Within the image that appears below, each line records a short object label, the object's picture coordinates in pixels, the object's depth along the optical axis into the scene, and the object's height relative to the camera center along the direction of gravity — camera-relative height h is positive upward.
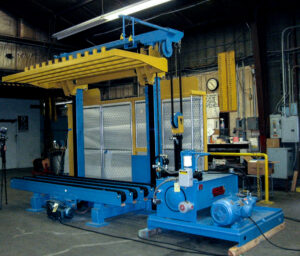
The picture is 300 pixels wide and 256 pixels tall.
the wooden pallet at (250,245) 3.53 -1.26
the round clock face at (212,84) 10.78 +1.64
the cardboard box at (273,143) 8.41 -0.26
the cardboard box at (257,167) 6.94 -0.71
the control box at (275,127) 8.57 +0.15
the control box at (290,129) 8.25 +0.08
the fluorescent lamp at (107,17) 6.86 +2.65
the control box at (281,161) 7.76 -0.67
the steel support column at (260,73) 8.88 +1.62
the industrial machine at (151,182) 3.93 -0.69
